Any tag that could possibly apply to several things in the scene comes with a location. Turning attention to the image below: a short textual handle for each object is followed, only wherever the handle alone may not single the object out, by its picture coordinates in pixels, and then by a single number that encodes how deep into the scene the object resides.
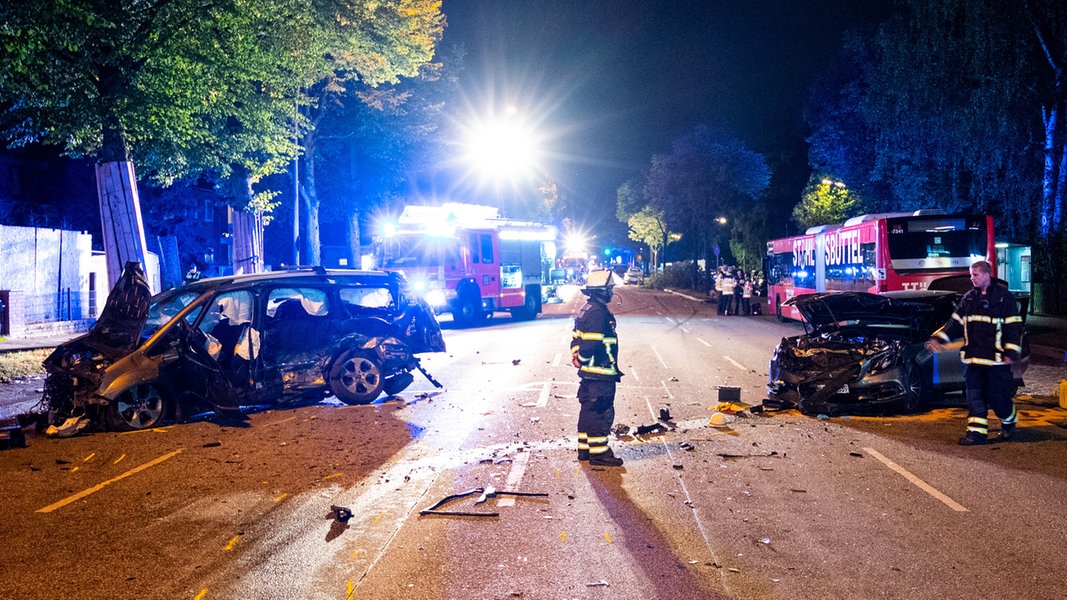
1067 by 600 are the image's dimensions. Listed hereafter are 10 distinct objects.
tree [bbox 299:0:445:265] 21.69
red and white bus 19.27
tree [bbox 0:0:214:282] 12.75
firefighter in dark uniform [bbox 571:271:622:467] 7.51
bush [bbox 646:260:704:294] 67.94
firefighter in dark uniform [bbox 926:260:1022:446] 8.09
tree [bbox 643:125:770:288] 62.06
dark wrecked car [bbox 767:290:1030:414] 9.62
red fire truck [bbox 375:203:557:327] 24.31
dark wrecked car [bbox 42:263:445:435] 9.14
